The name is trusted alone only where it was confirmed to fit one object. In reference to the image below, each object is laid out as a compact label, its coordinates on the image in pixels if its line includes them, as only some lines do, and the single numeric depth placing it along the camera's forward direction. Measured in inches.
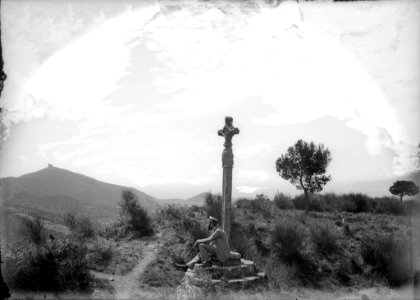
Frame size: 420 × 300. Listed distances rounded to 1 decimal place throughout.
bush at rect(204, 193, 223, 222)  820.0
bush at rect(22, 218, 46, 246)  595.8
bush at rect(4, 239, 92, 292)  482.9
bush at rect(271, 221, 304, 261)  679.7
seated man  396.5
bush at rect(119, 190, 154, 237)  761.0
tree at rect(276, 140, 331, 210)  1124.5
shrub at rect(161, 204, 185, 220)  856.1
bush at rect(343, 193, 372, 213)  1141.1
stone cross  473.4
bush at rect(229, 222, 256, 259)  623.8
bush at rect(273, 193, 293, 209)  1156.5
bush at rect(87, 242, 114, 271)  563.0
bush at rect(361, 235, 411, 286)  630.5
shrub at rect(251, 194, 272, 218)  941.8
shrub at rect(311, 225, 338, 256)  713.6
